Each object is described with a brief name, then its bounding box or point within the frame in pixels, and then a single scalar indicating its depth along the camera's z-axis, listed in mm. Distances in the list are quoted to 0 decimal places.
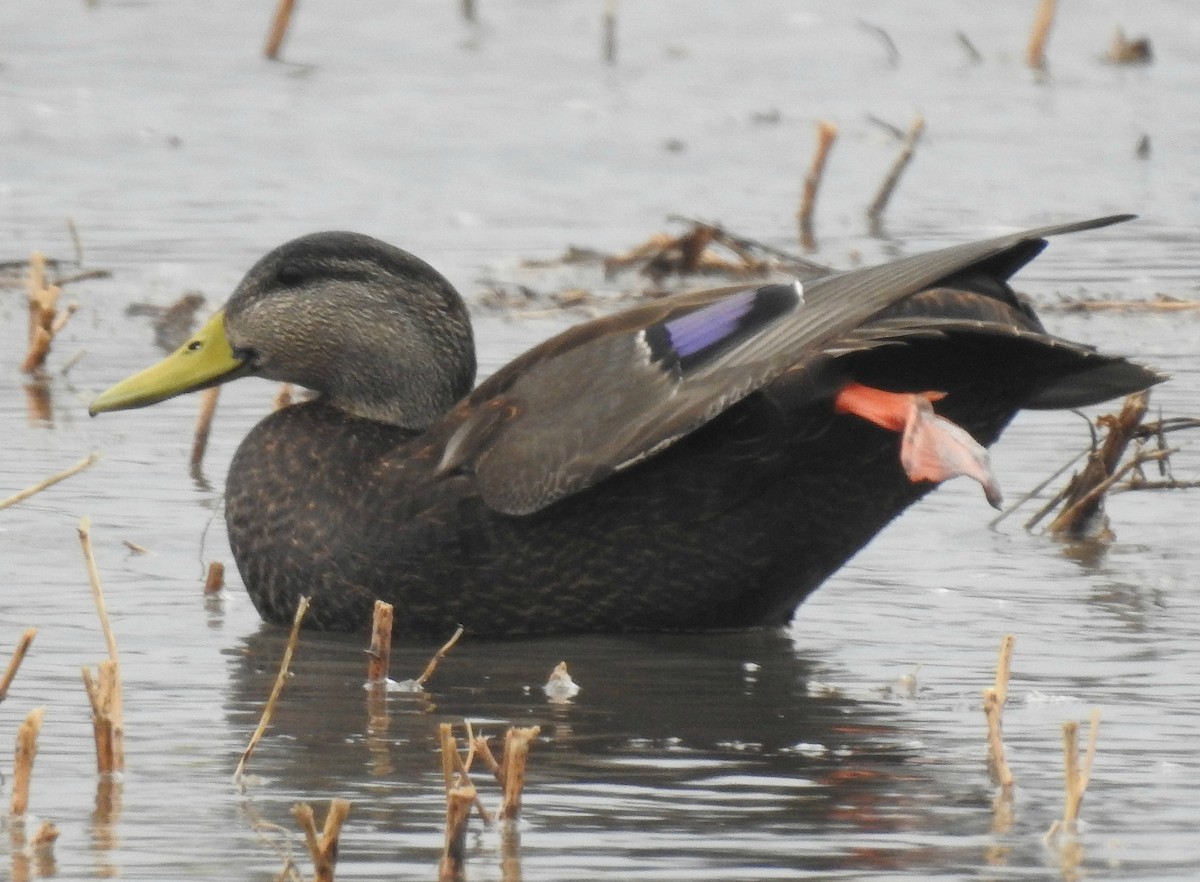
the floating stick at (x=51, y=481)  9750
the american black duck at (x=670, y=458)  10867
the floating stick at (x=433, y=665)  10227
